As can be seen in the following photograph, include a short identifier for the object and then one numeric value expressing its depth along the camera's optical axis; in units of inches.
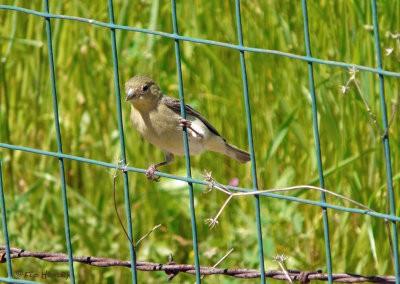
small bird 282.4
